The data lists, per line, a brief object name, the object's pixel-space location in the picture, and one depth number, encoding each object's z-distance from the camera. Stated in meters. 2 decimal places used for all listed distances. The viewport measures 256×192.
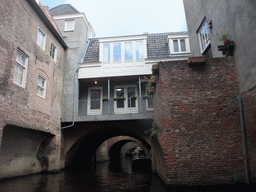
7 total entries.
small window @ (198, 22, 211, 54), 9.71
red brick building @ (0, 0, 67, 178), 8.62
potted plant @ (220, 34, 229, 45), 6.82
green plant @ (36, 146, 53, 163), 12.19
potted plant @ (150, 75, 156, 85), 8.30
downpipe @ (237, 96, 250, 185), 5.87
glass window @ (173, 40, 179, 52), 15.43
